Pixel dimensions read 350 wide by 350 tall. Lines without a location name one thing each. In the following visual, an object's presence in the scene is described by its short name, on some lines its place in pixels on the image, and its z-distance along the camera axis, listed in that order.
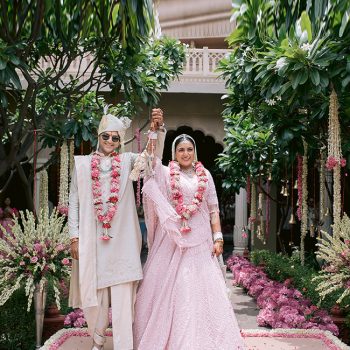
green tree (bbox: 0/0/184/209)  5.36
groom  4.07
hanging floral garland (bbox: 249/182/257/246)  11.19
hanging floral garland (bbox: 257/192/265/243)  10.74
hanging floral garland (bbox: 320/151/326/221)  7.26
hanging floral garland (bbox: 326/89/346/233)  5.54
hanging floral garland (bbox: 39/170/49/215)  9.46
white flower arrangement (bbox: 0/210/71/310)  4.68
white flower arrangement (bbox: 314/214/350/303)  4.74
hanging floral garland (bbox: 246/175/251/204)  10.55
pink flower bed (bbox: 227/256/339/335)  5.45
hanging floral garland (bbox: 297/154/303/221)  7.82
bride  3.99
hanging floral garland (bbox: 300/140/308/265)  7.64
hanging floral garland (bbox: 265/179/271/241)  10.52
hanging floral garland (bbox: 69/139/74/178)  8.35
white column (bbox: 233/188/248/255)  12.94
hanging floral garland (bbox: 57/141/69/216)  8.01
